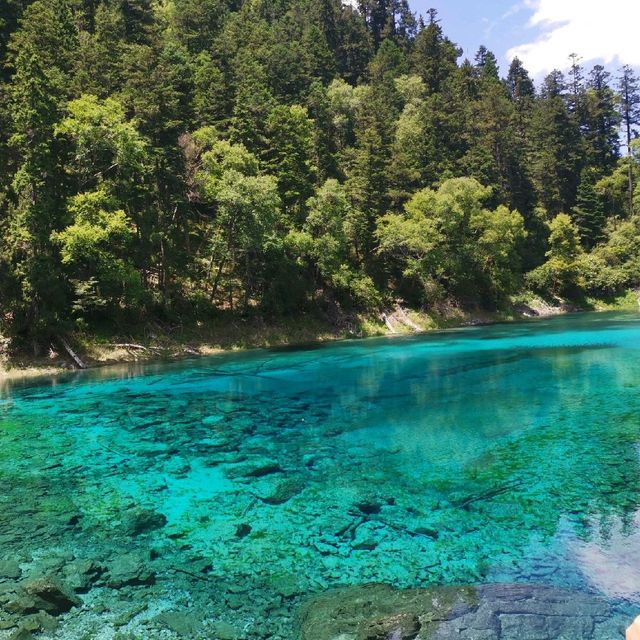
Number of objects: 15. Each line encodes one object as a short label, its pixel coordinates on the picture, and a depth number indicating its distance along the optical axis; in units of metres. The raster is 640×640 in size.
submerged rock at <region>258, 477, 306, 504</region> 9.59
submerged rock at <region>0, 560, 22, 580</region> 6.90
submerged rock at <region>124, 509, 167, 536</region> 8.46
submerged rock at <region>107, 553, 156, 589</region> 6.77
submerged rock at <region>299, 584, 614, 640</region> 5.46
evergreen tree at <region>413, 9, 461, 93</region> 85.94
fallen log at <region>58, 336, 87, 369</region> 28.41
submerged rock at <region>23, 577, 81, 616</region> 6.16
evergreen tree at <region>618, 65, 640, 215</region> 83.06
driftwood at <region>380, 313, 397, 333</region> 44.88
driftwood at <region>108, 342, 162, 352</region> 30.95
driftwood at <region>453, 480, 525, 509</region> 9.02
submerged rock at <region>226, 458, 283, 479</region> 10.97
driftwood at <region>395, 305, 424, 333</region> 46.31
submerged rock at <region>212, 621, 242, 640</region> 5.55
